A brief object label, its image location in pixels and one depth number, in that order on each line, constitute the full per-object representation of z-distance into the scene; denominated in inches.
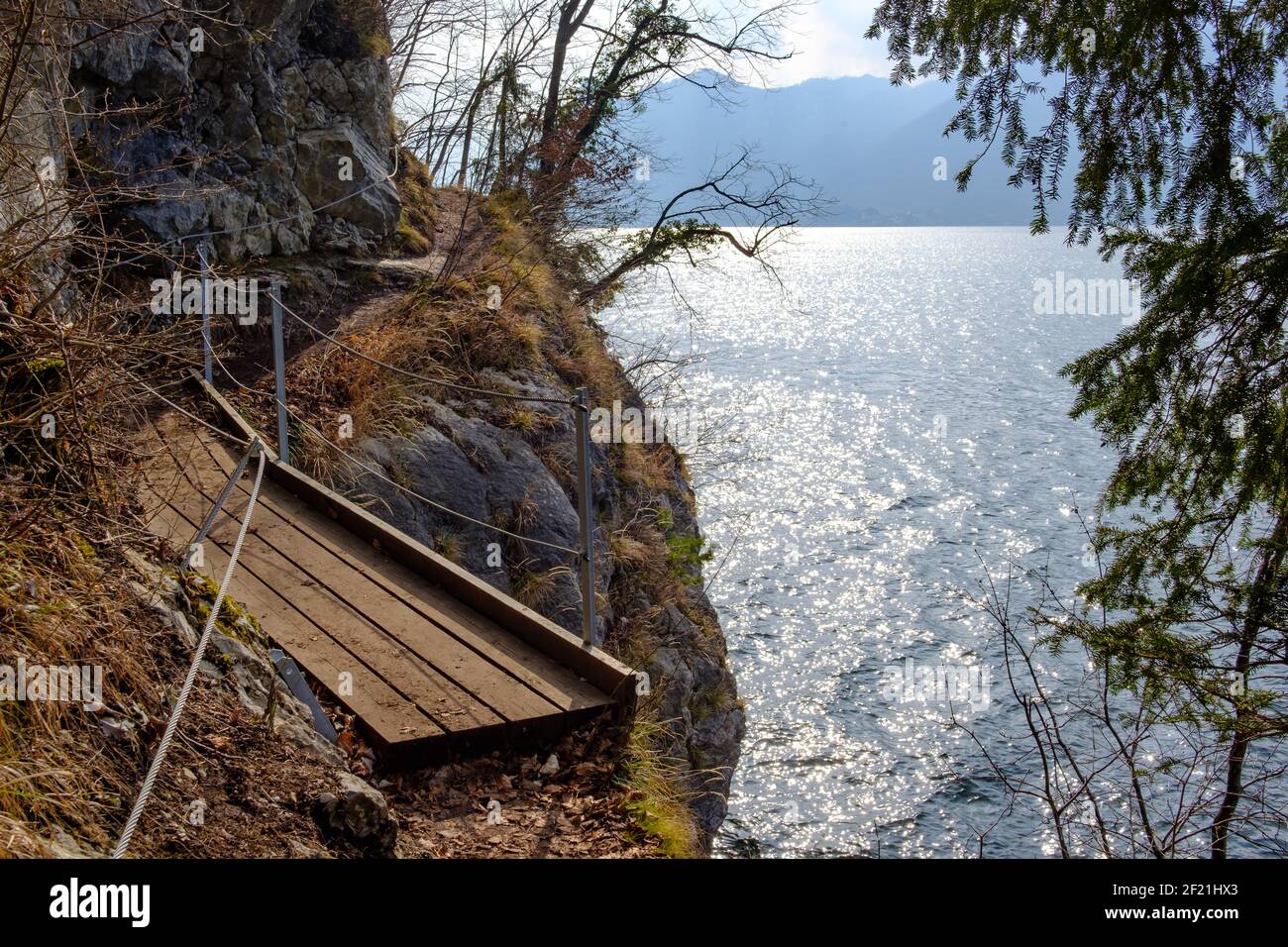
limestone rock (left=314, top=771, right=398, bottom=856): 130.1
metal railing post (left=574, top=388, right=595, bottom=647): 189.3
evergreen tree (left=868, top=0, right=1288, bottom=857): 163.2
